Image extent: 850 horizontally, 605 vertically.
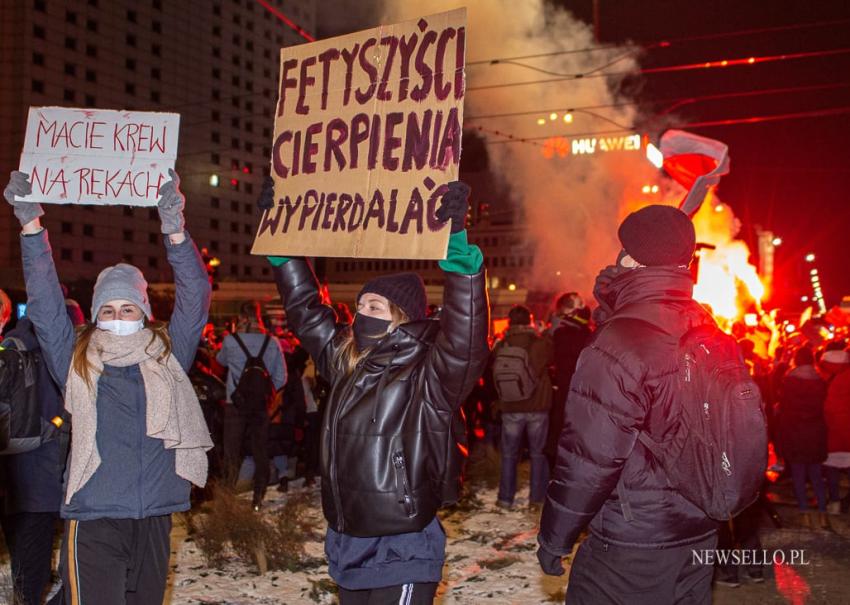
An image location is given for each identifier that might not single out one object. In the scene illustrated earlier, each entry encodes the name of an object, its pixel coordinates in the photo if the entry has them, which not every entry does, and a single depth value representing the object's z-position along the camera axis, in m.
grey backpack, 8.00
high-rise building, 75.12
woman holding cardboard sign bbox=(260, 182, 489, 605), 3.23
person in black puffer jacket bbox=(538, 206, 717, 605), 2.89
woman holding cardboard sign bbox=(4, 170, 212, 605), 3.53
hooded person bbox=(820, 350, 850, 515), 8.17
